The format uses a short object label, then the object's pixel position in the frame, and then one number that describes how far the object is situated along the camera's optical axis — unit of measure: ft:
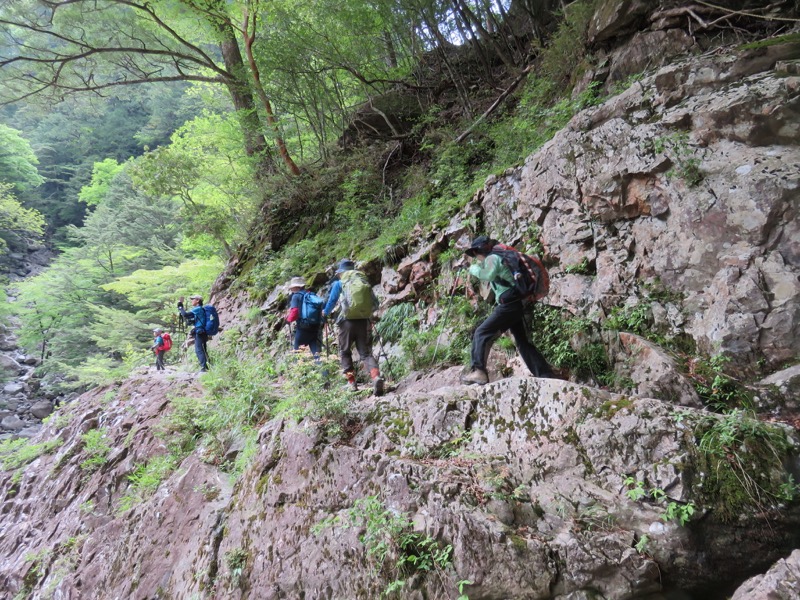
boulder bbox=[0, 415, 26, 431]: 60.38
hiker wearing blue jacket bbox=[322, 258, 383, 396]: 19.58
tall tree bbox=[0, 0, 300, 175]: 36.88
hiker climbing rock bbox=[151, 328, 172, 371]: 45.09
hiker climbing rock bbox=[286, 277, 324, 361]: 21.97
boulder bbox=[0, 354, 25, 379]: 71.10
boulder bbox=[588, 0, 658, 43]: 20.65
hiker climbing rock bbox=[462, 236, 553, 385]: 15.34
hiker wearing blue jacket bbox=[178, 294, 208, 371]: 30.14
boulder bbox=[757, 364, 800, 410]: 11.46
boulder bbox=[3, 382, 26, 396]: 68.39
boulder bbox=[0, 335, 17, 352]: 82.69
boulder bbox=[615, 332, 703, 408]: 12.70
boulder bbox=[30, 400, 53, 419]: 64.50
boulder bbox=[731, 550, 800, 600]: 7.24
